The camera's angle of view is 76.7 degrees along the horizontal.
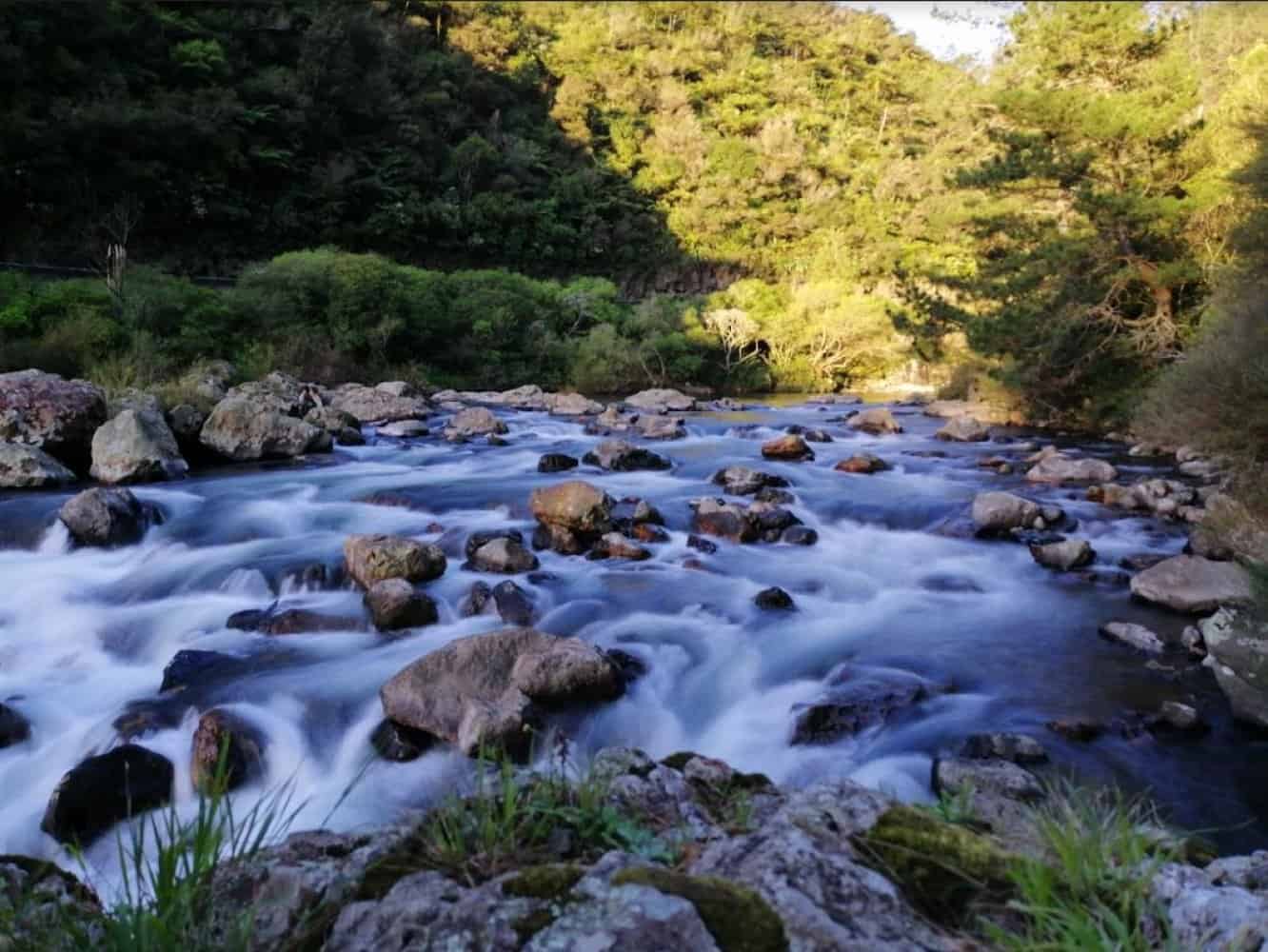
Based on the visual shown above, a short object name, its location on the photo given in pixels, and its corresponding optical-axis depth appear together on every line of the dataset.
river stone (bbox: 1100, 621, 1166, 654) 5.93
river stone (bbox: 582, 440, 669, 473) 12.80
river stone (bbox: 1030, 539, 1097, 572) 7.90
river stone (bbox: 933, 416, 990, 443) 16.28
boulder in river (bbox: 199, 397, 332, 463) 12.25
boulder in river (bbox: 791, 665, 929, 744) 4.93
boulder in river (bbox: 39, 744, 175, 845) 3.84
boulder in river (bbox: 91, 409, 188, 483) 10.33
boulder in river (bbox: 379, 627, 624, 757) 4.37
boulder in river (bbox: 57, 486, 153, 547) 7.94
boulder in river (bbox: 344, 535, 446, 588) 6.88
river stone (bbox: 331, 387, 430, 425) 17.30
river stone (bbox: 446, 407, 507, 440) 16.02
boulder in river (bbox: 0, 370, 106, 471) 10.34
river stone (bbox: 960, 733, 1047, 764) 4.46
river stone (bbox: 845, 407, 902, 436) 17.78
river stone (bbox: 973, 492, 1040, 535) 9.04
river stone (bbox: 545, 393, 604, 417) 20.05
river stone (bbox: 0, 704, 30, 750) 4.63
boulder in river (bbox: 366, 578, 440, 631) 6.14
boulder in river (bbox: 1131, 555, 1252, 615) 6.43
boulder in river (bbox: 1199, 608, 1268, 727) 4.71
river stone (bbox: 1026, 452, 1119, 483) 11.70
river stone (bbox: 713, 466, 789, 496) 11.05
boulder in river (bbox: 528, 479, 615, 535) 8.28
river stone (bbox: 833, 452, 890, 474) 12.67
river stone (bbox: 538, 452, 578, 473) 12.37
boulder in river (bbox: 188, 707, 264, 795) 4.30
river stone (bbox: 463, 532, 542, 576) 7.36
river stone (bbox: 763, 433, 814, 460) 13.80
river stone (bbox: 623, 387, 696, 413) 22.56
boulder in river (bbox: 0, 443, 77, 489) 9.54
